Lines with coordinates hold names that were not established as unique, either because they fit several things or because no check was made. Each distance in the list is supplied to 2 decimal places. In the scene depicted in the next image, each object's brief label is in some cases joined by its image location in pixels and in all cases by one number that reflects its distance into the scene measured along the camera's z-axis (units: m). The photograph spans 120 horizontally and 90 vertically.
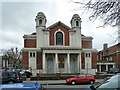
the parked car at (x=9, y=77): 15.62
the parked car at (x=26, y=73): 26.35
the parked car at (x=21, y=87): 3.77
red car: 17.34
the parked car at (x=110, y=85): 4.62
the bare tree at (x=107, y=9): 5.47
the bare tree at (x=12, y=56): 55.92
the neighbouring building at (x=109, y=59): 44.66
